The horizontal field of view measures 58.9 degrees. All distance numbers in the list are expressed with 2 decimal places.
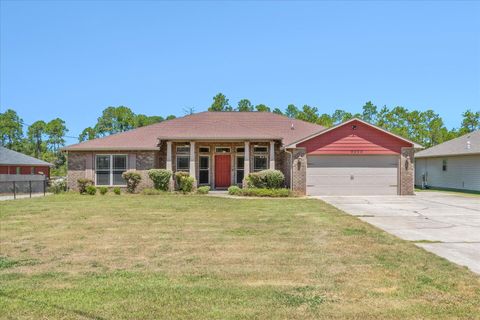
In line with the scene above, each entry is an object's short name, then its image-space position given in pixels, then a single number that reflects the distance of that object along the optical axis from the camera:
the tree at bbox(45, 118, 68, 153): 72.06
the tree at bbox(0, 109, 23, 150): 68.69
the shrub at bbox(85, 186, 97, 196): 23.25
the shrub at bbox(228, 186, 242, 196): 21.91
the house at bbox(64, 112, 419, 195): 22.38
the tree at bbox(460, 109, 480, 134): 52.72
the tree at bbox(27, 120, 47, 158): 71.31
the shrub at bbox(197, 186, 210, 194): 22.73
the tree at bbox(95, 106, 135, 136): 62.96
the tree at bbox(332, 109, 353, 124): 58.69
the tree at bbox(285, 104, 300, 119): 63.47
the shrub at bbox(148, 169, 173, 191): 23.30
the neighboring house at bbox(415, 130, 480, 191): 25.75
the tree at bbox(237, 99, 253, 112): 58.36
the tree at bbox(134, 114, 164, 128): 61.67
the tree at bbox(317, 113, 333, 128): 50.28
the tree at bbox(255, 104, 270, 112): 55.22
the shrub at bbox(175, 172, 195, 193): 23.17
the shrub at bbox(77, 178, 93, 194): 23.66
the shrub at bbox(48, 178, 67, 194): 24.81
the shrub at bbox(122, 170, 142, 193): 23.77
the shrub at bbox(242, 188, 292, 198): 20.89
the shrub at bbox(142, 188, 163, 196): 22.61
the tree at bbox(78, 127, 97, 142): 63.91
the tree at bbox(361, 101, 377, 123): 55.72
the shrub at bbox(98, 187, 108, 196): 23.28
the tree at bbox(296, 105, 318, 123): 52.45
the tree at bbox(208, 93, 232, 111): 55.38
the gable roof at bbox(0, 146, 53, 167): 32.25
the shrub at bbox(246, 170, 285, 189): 22.57
